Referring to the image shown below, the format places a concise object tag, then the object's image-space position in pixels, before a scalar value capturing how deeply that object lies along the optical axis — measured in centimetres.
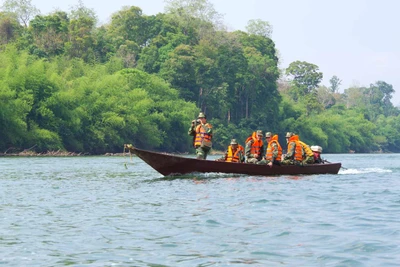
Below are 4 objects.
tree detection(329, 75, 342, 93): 16150
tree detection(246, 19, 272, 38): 10031
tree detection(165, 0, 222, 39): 8844
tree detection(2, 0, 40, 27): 8688
